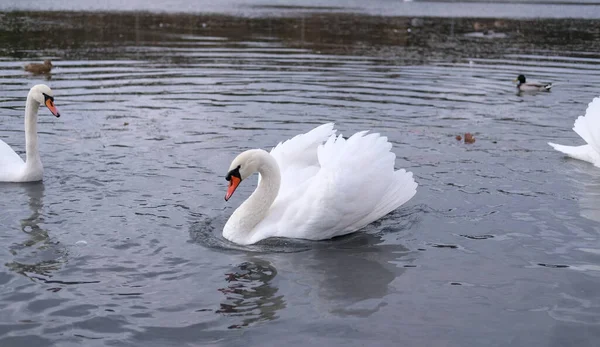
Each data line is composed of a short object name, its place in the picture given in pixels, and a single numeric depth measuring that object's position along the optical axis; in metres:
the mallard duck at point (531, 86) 19.23
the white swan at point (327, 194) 8.46
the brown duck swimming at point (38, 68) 20.92
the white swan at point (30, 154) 10.78
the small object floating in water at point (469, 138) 13.37
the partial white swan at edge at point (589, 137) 11.79
